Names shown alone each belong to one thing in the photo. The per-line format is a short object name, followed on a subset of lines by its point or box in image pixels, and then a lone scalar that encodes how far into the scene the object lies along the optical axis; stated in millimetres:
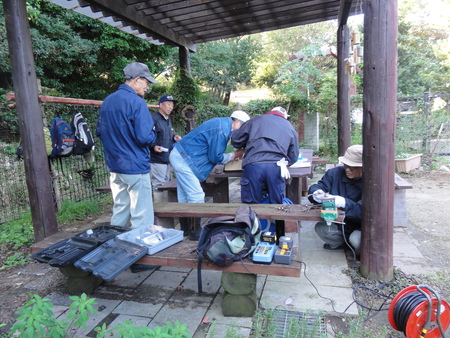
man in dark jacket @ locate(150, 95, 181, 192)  4902
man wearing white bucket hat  3074
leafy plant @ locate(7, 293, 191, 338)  1699
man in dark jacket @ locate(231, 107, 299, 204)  3557
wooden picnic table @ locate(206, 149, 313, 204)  4195
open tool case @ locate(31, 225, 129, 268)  2334
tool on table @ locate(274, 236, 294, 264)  2234
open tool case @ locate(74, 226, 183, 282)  2217
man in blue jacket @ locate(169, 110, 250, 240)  3641
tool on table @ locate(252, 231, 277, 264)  2260
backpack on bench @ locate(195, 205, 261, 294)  2248
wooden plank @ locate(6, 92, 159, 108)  3931
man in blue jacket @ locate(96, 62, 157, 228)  2930
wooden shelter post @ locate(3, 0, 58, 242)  3312
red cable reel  1856
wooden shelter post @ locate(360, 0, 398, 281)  2625
